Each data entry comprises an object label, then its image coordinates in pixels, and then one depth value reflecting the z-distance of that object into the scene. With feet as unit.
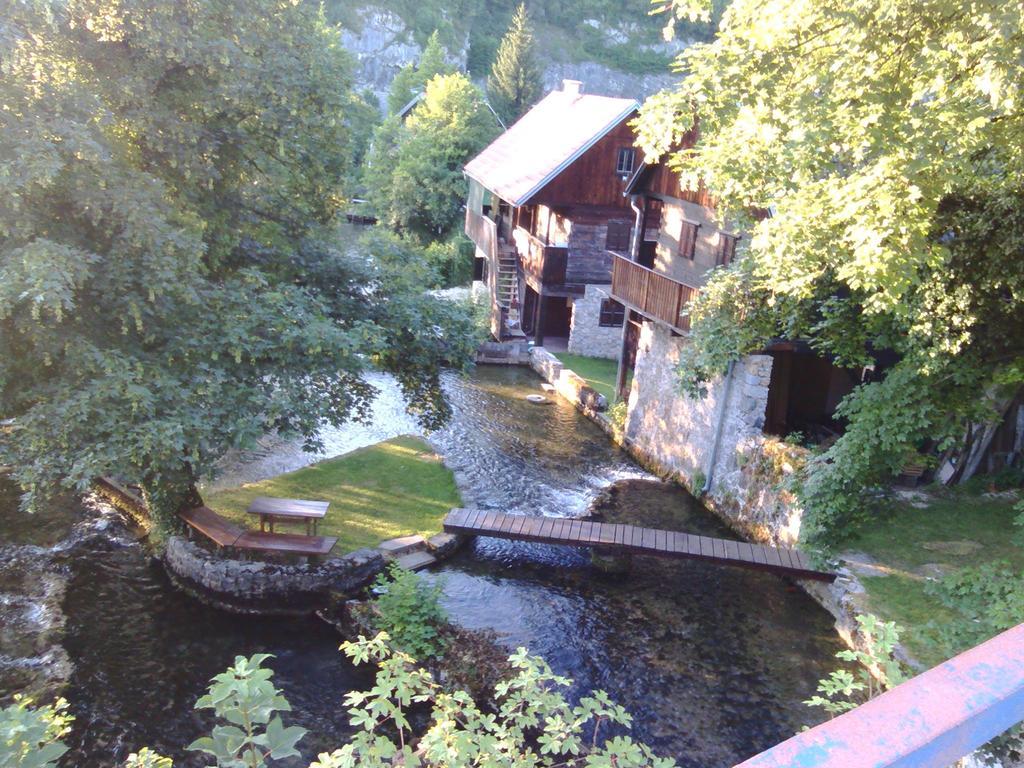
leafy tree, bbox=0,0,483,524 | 31.78
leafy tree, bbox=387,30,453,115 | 191.42
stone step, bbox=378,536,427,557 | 45.55
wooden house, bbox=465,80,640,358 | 89.71
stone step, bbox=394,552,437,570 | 44.83
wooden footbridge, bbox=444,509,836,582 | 44.06
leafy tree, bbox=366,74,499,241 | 134.51
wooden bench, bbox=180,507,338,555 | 42.06
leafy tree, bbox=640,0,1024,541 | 27.17
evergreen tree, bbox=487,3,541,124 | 198.29
